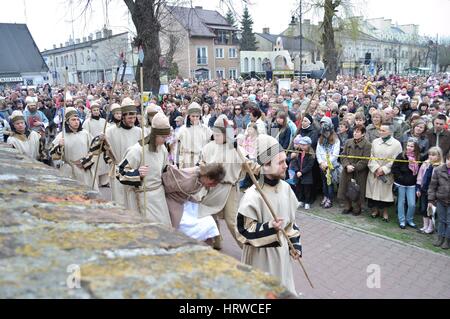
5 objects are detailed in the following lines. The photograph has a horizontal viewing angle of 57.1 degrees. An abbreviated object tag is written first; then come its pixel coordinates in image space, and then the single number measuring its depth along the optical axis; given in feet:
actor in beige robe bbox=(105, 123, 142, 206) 23.34
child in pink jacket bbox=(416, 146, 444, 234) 23.23
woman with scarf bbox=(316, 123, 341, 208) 28.30
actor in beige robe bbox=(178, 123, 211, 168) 28.27
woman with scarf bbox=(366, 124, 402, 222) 25.48
